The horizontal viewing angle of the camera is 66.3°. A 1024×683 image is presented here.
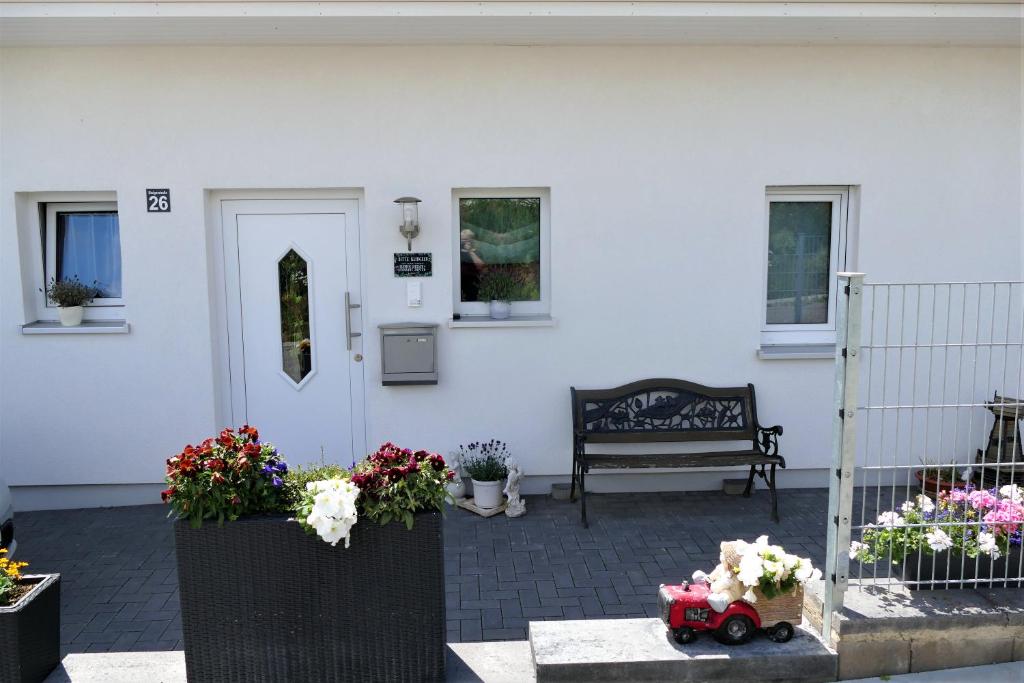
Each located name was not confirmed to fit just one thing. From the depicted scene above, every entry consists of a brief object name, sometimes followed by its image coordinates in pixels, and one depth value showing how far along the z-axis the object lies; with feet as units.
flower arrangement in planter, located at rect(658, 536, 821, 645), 10.22
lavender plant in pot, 18.83
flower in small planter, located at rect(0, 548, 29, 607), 10.36
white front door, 19.58
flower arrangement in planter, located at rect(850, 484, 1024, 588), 10.86
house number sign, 18.80
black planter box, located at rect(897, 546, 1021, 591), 10.94
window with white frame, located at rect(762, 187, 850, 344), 20.36
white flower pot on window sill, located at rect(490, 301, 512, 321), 19.70
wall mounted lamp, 18.57
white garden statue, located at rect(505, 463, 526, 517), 18.78
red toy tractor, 10.39
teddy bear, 10.30
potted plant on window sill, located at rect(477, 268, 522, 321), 19.72
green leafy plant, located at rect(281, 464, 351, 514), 10.43
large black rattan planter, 10.04
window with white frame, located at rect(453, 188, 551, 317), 19.83
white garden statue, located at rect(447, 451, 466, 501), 19.76
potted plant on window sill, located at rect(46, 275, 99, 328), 19.01
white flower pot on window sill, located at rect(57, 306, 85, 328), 19.06
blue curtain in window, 19.66
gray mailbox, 19.12
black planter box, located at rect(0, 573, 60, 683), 10.02
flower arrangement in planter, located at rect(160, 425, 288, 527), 9.98
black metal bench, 19.51
